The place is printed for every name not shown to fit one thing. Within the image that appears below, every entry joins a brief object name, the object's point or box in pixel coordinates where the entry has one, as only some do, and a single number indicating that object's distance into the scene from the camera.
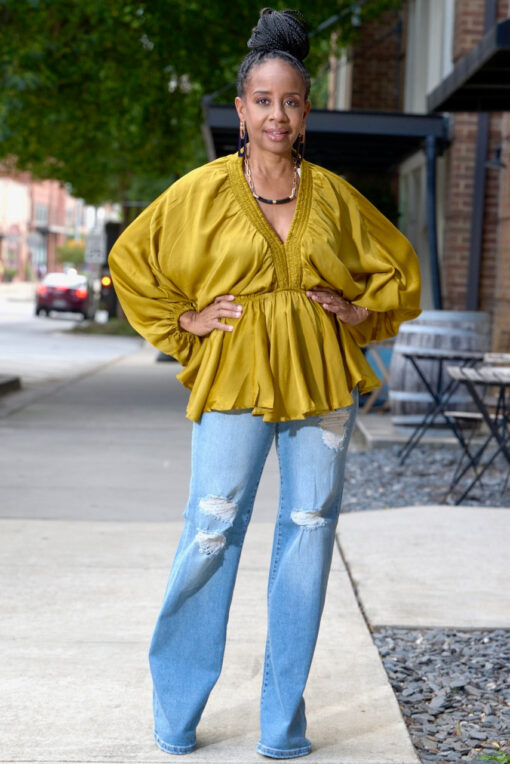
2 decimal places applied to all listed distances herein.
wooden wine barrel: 10.08
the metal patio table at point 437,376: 9.45
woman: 3.26
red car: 36.81
